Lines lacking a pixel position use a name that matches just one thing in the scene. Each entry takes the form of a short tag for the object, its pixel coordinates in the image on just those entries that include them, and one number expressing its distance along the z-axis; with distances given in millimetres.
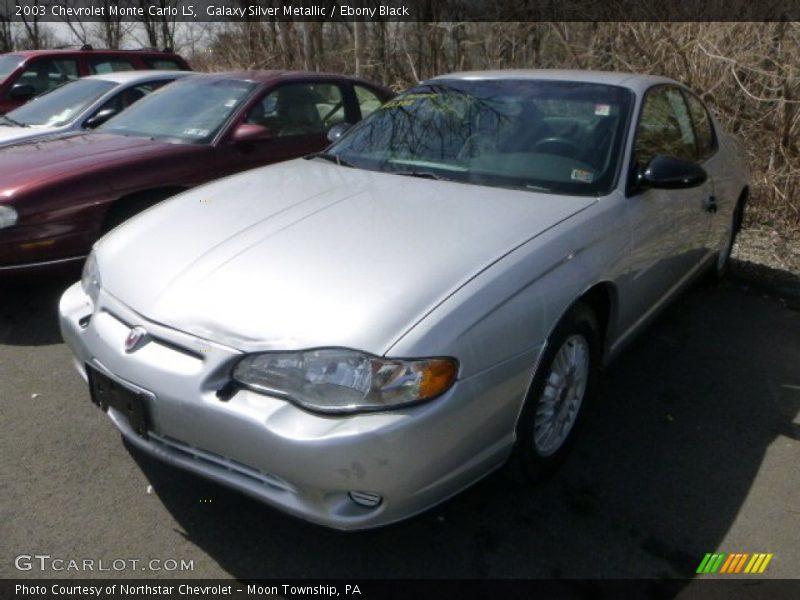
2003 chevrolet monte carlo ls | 2111
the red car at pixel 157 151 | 4207
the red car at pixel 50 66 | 8273
